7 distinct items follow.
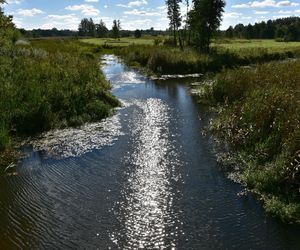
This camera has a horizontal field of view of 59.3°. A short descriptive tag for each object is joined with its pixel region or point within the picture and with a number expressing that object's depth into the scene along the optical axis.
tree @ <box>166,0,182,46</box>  52.76
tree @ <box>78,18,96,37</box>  128.32
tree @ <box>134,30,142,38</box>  90.70
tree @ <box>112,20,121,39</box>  88.23
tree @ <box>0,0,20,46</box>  14.95
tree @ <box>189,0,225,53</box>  39.14
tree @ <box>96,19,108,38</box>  116.74
